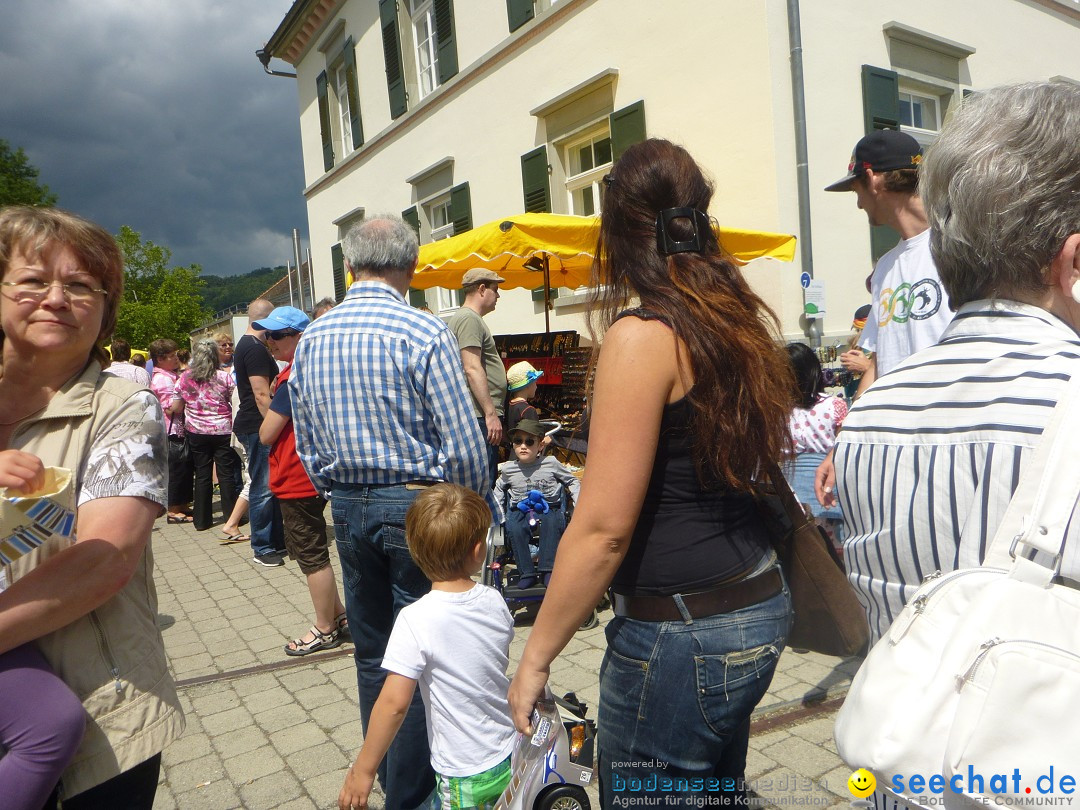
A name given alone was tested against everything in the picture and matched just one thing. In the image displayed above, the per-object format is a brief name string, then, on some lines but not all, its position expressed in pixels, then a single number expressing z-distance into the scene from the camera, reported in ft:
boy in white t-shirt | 6.78
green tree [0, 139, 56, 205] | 95.16
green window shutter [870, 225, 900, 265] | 26.84
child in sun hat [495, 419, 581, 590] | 14.69
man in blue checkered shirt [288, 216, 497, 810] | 8.25
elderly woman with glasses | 4.51
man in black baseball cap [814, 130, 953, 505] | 8.34
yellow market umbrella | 22.20
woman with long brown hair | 4.87
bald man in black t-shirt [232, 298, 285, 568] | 19.33
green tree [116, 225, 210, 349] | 138.21
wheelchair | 14.39
